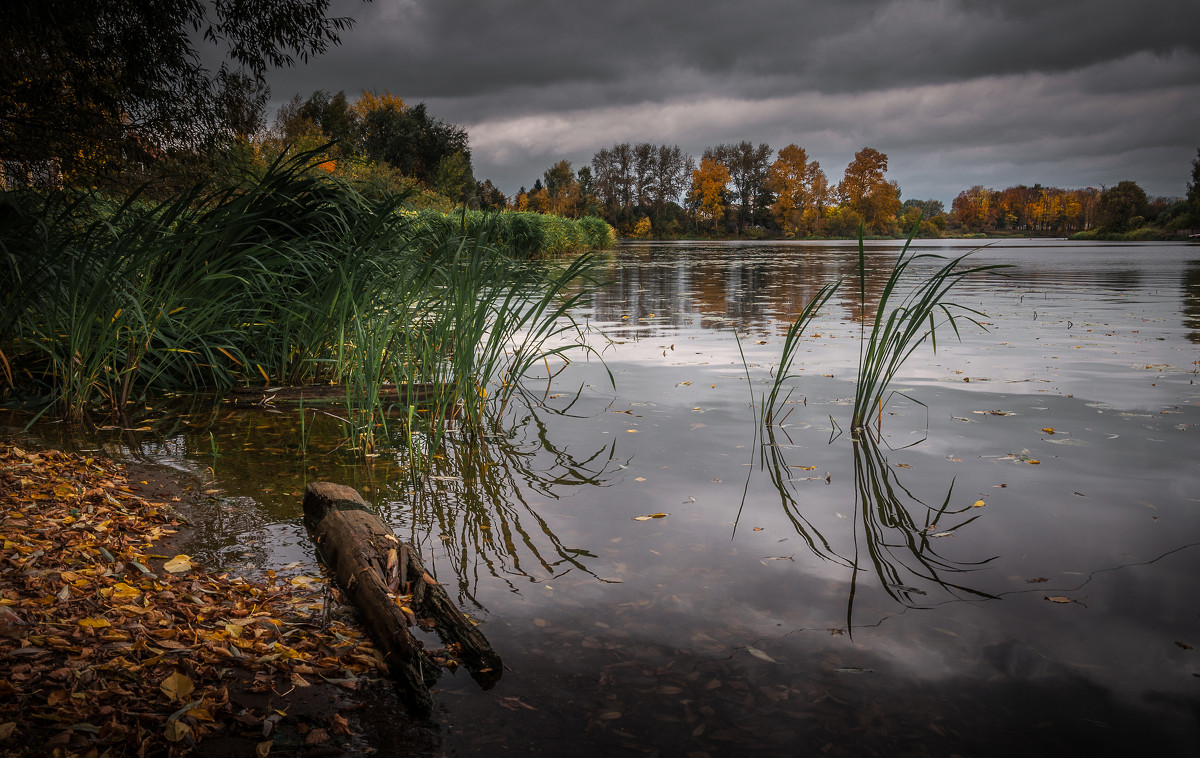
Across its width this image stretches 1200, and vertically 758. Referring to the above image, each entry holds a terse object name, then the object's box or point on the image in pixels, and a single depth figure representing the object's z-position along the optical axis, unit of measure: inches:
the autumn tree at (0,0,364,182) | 285.3
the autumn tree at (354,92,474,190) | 1684.3
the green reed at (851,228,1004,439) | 143.8
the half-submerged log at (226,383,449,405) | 187.9
